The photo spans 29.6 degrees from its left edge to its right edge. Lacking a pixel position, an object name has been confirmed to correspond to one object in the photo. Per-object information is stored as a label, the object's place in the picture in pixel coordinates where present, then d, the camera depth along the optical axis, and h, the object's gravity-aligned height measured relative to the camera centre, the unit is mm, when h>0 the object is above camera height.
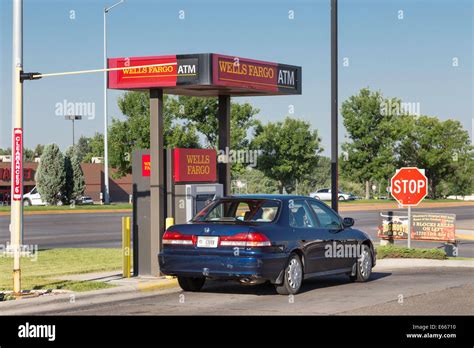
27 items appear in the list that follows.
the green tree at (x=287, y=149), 76438 +2552
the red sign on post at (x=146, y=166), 16938 +261
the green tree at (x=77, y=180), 67444 +29
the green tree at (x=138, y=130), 68750 +3867
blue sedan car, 13250 -1004
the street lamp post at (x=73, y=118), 89012 +6339
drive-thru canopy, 16219 +1792
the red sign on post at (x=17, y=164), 13695 +261
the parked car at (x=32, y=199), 72312 -1480
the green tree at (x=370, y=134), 79062 +3890
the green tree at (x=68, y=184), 66625 -261
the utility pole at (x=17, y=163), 13359 +269
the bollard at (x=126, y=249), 16266 -1249
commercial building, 85375 -405
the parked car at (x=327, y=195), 90625 -1723
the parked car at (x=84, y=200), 69575 -1678
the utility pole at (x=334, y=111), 21328 +1621
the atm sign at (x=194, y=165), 16766 +273
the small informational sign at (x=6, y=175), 39512 +296
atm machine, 16812 -423
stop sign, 22281 -214
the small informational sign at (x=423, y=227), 25859 -1467
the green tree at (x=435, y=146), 86000 +2917
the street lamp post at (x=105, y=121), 62500 +4189
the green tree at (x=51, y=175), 65625 +413
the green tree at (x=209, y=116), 68250 +4942
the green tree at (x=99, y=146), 79969 +3054
